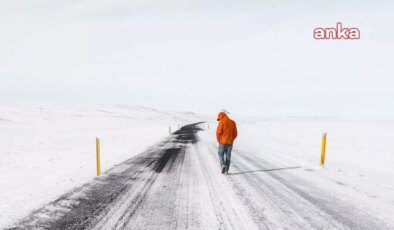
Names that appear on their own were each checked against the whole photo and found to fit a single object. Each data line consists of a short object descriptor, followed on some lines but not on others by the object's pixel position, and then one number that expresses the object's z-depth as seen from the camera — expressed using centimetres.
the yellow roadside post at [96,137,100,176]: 934
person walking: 950
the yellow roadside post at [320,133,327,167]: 1189
